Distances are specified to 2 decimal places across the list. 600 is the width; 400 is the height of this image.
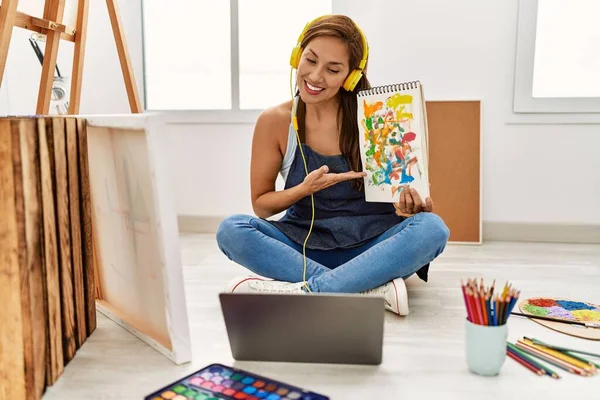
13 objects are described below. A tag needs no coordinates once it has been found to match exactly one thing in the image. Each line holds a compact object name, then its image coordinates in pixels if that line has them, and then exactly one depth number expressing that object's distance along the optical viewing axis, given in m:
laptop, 1.02
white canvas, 1.03
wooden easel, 1.63
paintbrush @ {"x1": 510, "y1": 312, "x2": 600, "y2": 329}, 1.33
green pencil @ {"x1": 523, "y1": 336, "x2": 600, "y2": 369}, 1.13
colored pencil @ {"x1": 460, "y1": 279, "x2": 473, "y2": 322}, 1.03
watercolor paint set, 0.94
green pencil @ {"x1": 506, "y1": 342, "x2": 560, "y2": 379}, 1.07
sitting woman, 1.42
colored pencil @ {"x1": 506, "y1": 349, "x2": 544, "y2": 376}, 1.08
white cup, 1.04
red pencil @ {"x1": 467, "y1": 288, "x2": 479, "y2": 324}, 1.02
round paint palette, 1.30
